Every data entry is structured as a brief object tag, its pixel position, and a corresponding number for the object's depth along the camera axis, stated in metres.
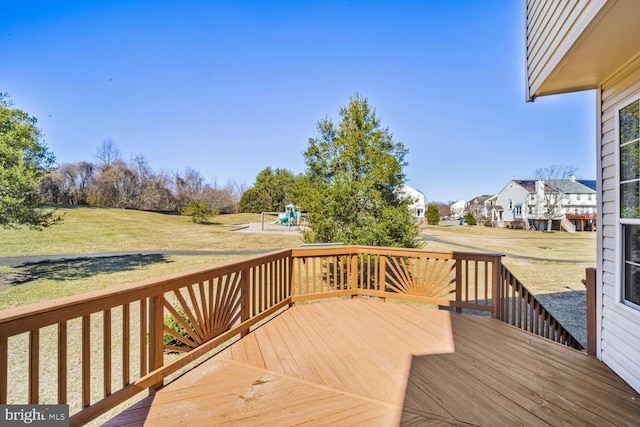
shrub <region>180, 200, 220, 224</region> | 24.88
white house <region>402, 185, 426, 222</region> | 35.67
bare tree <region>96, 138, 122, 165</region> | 27.69
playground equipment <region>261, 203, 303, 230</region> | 24.08
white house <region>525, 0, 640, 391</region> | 2.09
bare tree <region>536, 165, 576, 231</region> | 28.30
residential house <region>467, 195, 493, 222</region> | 41.66
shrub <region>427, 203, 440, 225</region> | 32.12
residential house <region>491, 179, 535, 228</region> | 31.83
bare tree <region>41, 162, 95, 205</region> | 24.77
